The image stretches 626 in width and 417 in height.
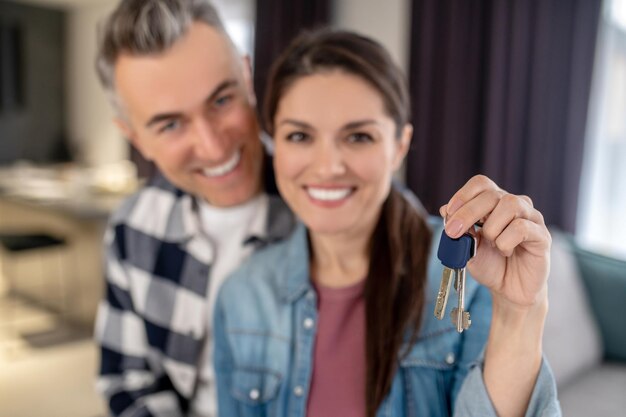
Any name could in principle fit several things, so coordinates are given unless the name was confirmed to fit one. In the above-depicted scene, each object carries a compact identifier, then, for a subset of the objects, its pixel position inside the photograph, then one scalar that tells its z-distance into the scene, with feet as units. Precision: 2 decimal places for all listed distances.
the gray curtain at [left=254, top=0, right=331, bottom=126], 9.56
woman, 2.31
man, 2.82
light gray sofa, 1.83
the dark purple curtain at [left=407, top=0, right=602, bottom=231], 6.61
